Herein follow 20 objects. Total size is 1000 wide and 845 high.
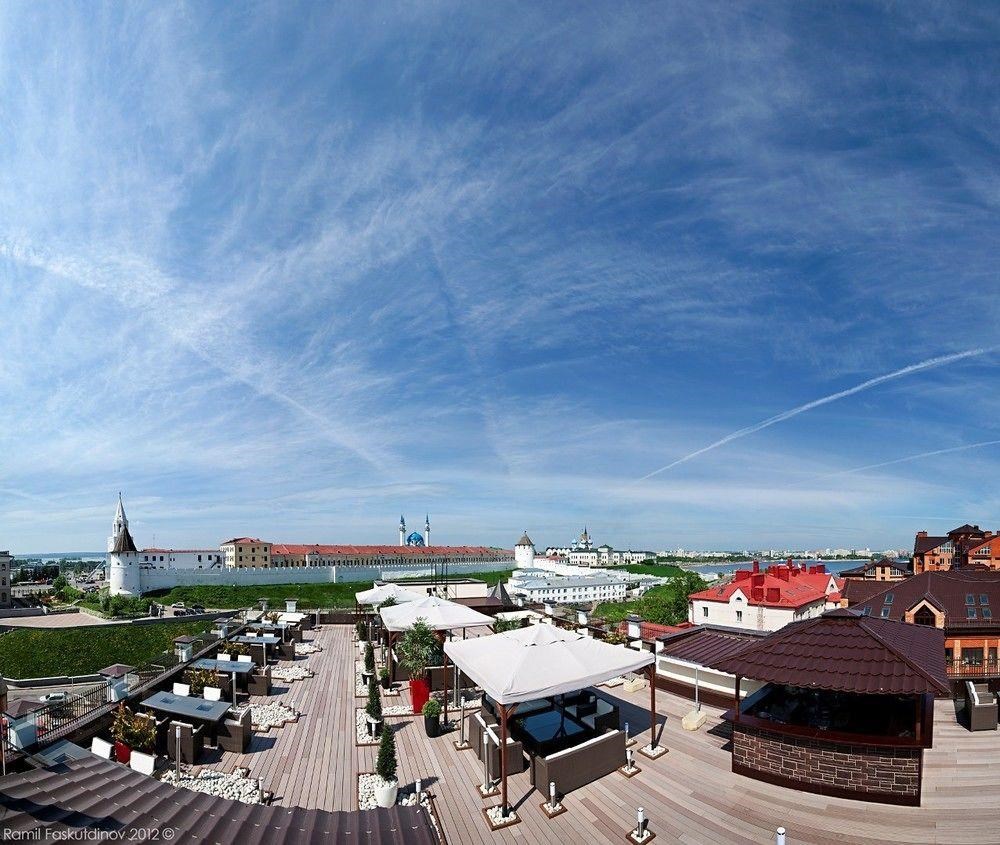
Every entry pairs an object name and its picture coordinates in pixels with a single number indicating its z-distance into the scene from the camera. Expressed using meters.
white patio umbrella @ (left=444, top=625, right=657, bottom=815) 7.29
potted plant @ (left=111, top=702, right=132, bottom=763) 7.83
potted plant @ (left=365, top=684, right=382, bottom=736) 9.75
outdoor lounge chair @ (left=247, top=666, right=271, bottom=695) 12.61
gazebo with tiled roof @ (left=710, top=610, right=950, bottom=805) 7.05
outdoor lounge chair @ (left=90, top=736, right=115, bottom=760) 7.10
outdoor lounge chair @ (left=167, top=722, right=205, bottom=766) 8.27
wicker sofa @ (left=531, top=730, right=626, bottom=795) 7.45
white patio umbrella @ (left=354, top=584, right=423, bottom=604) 19.45
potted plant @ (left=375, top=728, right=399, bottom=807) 6.88
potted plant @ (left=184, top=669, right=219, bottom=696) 10.78
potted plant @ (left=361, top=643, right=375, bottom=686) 13.52
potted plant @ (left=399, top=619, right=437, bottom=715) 12.42
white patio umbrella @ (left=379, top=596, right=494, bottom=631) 13.30
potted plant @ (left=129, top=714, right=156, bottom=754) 7.97
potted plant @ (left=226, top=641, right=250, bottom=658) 14.57
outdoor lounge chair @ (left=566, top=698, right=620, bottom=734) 9.01
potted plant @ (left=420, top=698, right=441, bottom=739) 9.86
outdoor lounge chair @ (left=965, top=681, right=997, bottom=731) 9.45
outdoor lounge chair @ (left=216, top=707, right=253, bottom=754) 8.87
